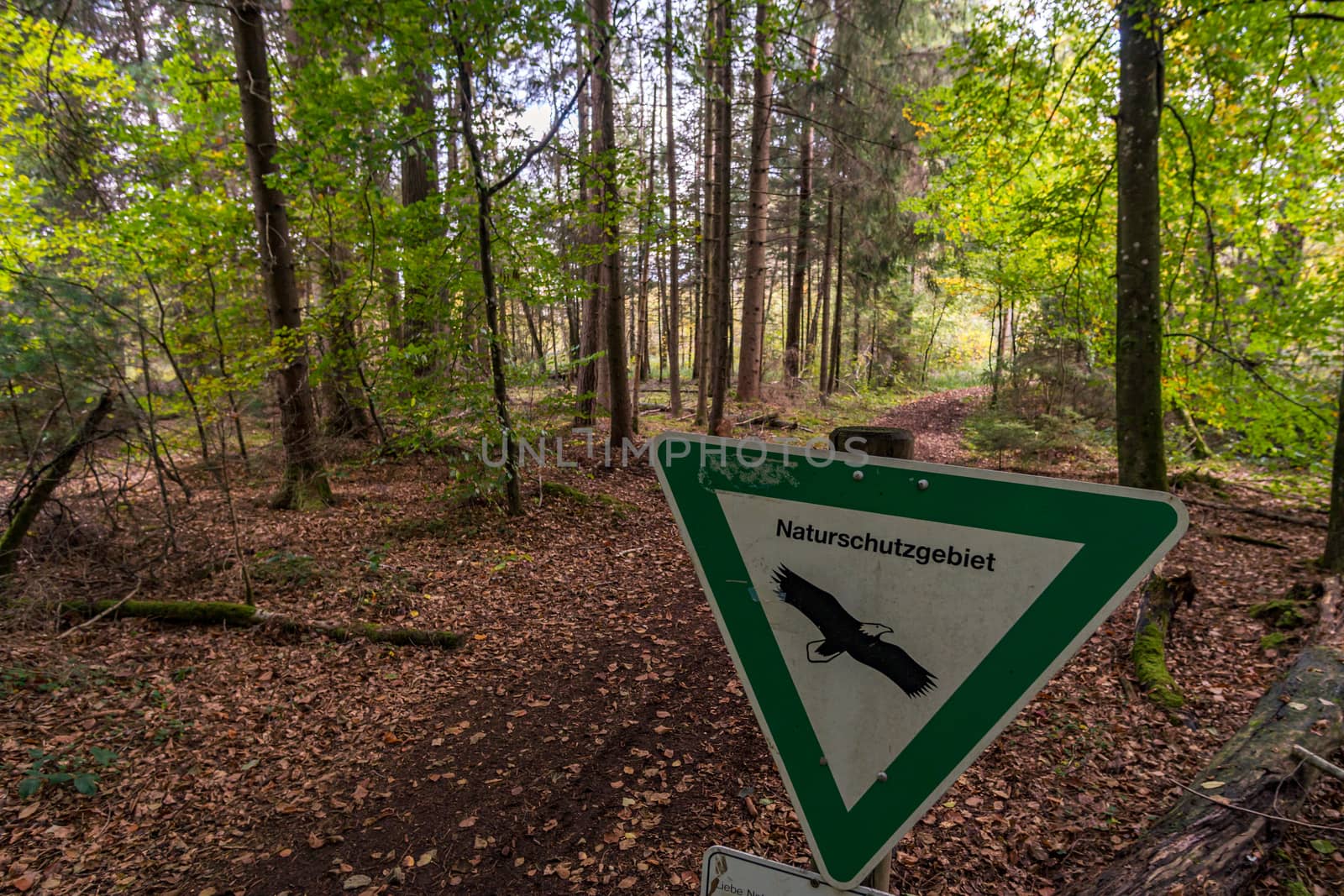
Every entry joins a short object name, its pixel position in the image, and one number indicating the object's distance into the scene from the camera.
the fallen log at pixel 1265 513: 7.64
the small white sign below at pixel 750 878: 1.10
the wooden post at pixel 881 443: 1.16
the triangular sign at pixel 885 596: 0.98
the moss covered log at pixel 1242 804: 2.38
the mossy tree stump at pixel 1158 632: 4.06
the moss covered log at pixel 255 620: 5.04
